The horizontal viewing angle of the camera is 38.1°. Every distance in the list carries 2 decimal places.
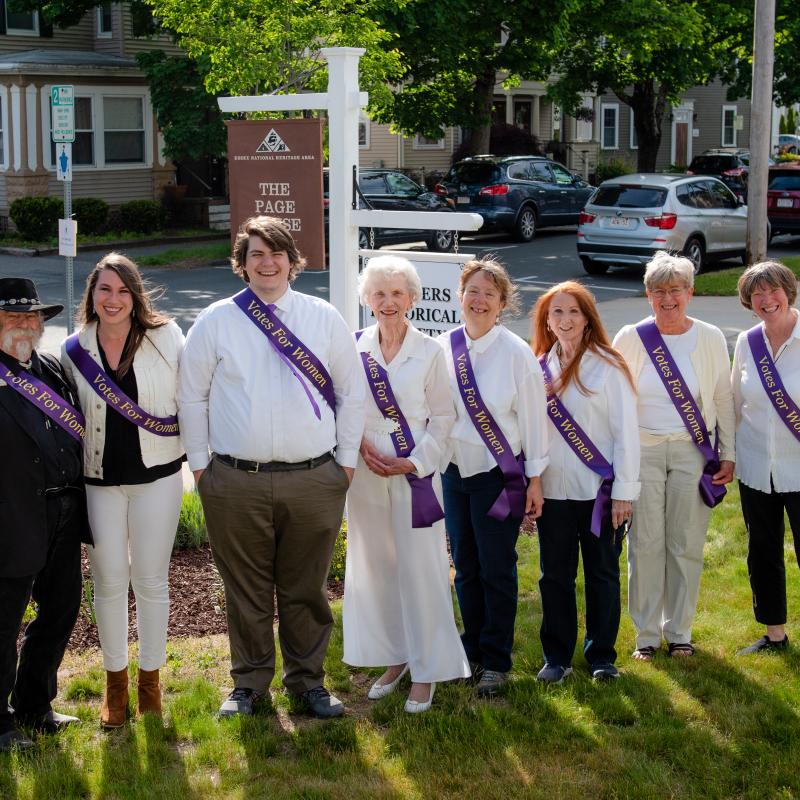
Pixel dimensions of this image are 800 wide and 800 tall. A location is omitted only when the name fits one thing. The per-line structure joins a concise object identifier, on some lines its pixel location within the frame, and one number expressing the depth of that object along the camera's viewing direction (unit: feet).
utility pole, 48.29
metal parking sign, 37.78
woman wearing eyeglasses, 16.19
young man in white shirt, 14.37
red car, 76.33
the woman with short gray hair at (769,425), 16.42
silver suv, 59.67
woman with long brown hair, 14.52
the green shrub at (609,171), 120.67
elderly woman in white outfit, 15.23
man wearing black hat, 13.74
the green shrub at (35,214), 74.89
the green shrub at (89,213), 78.54
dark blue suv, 78.28
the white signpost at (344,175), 20.35
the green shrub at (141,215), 81.66
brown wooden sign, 21.01
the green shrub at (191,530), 22.36
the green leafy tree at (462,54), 71.51
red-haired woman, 15.56
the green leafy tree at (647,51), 82.94
